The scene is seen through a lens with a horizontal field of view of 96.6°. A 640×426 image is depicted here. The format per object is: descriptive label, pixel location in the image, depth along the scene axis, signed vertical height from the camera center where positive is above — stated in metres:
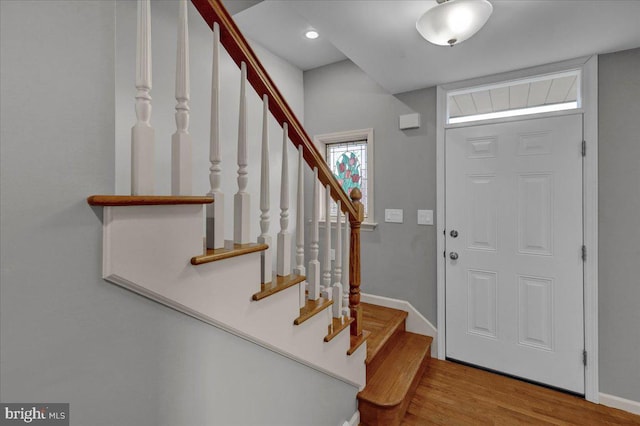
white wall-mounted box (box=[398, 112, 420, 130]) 2.64 +0.87
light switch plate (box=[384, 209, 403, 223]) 2.78 -0.02
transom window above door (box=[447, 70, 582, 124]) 2.21 +0.97
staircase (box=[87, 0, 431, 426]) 0.70 -0.12
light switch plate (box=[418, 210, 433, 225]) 2.64 -0.03
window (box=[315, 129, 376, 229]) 2.96 +0.60
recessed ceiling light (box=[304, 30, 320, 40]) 2.59 +1.65
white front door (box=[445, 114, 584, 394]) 2.13 -0.29
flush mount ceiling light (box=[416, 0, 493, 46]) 1.34 +0.96
